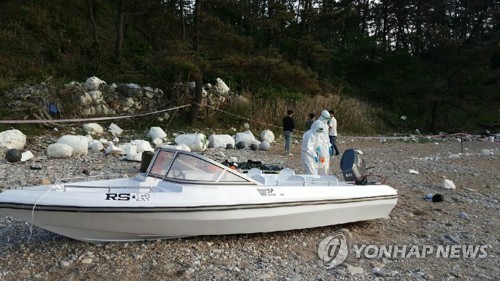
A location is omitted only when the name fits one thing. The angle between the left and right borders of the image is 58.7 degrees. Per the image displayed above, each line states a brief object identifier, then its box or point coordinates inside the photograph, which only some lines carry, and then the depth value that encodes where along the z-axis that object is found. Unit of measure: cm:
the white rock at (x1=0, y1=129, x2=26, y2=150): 1073
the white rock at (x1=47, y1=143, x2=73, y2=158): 1016
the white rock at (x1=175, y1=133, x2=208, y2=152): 1198
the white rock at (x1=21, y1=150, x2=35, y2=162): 973
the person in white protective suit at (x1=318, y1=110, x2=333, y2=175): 785
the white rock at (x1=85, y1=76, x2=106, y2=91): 1631
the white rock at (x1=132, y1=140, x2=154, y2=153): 1114
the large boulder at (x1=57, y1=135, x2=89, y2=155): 1057
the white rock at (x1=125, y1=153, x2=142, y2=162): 1042
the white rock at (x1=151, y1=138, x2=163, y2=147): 1303
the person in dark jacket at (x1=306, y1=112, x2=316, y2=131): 1230
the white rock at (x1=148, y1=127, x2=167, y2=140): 1381
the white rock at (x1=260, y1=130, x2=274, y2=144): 1538
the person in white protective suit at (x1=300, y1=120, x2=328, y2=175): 769
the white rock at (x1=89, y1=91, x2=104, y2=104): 1591
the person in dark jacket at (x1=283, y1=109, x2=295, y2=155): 1348
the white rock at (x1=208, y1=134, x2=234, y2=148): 1337
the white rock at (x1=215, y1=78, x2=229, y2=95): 1912
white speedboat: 500
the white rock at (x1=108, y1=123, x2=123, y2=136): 1459
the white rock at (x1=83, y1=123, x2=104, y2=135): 1390
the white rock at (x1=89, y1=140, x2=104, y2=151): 1151
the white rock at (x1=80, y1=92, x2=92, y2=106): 1548
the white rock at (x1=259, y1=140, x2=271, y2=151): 1410
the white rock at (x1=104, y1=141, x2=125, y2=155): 1091
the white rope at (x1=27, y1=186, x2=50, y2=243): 487
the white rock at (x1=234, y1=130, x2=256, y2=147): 1410
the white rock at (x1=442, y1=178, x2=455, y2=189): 979
